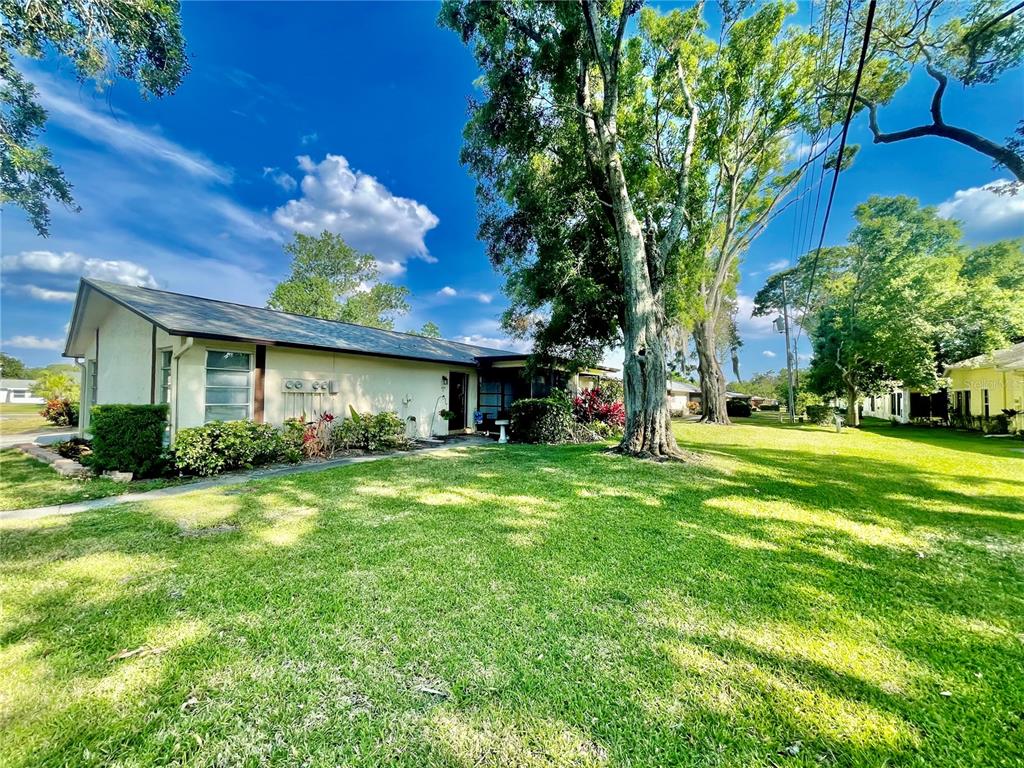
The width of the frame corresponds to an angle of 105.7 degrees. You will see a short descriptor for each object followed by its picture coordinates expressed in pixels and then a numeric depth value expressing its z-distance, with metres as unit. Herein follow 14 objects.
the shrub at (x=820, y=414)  20.22
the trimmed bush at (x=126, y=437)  6.49
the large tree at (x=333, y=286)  25.83
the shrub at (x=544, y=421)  11.80
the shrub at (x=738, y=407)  27.91
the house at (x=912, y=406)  20.56
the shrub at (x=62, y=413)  15.11
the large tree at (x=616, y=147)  9.05
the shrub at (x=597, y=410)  13.27
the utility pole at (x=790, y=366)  22.49
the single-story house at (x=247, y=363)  7.55
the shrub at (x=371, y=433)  9.51
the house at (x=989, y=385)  14.64
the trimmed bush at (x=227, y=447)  6.74
